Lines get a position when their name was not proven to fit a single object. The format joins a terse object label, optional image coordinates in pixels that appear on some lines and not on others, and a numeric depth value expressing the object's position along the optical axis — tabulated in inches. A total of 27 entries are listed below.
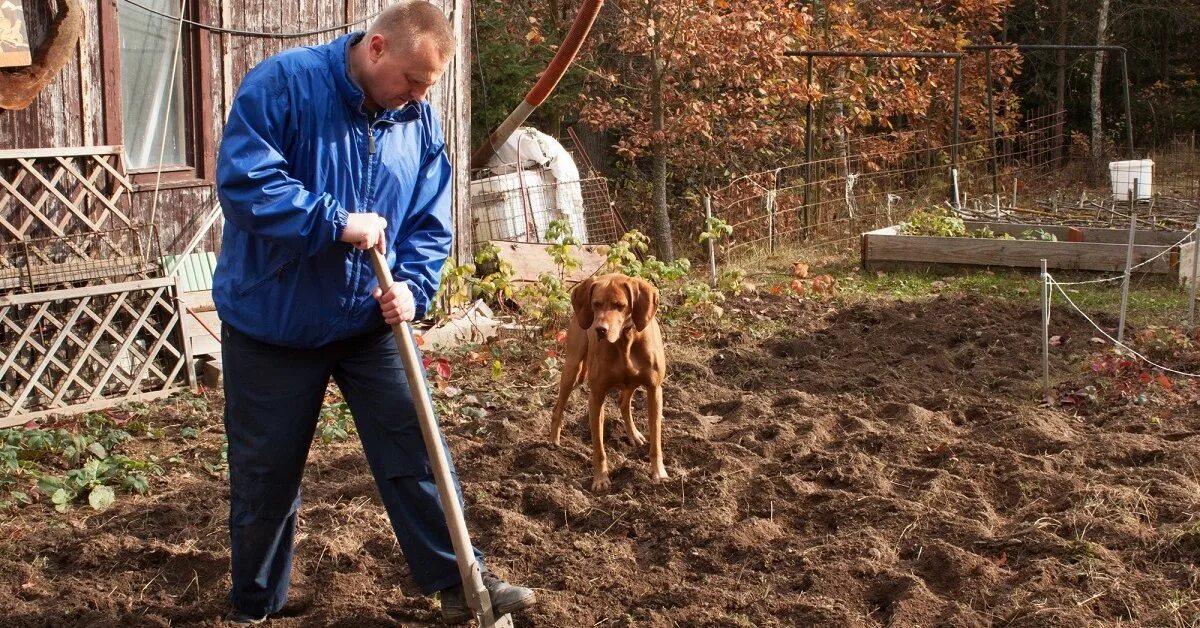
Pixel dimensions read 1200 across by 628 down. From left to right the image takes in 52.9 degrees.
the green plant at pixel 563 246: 349.7
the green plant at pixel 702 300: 356.8
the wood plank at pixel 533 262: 388.8
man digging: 130.1
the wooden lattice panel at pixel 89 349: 265.9
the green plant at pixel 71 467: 213.8
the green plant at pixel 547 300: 334.6
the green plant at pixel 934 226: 465.4
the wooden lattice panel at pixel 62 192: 268.2
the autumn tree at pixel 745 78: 470.6
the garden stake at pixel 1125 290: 280.5
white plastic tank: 440.8
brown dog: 214.4
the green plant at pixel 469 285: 338.3
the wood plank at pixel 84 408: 259.4
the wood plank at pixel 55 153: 265.1
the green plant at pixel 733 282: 401.1
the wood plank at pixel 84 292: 262.5
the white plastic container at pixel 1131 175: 565.3
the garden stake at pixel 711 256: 412.5
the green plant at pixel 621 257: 347.6
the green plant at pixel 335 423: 248.7
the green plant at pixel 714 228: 392.8
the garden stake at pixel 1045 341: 258.1
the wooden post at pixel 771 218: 498.5
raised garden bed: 411.8
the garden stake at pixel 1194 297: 319.9
